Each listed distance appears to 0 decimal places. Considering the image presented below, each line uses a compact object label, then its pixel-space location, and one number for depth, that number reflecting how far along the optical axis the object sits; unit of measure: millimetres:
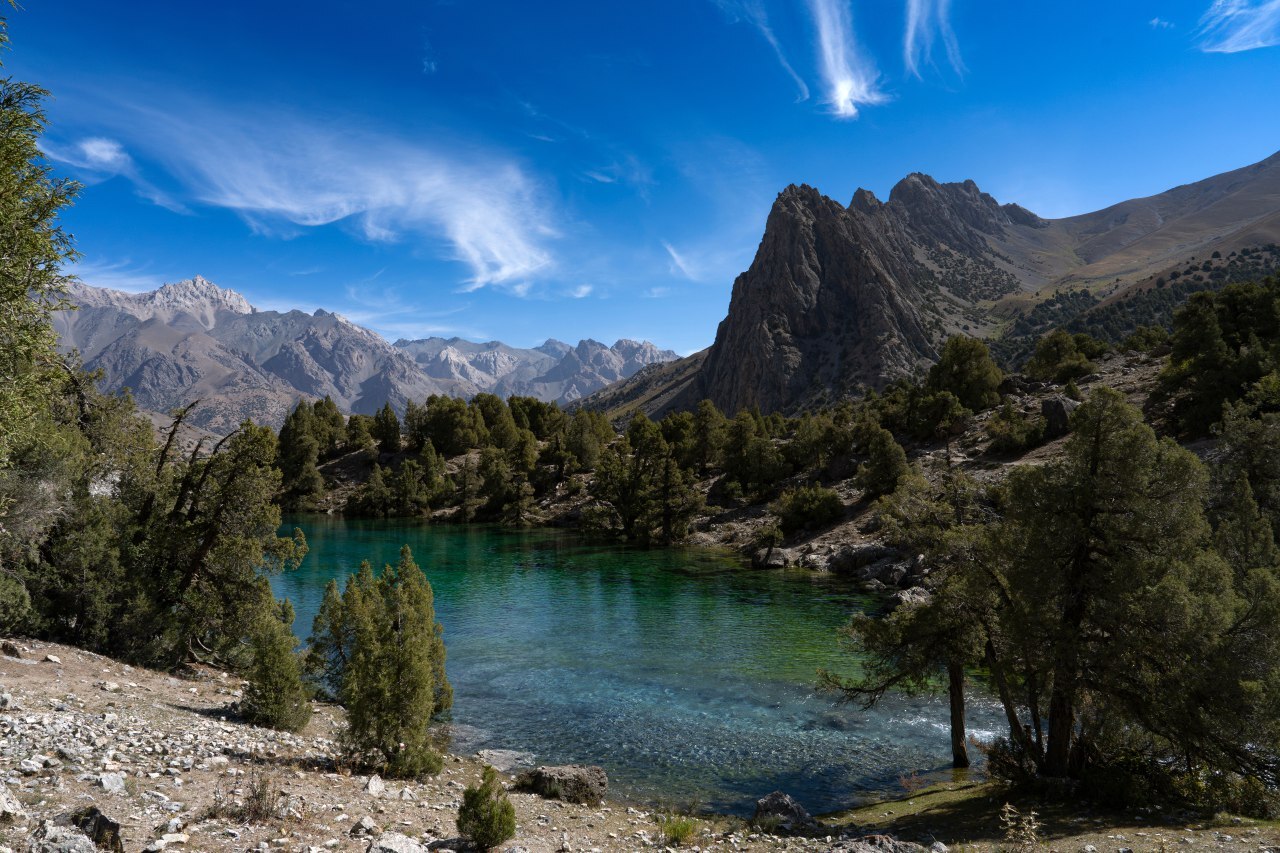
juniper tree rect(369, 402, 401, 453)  137500
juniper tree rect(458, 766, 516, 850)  12648
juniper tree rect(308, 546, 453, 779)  17641
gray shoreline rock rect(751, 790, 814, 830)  17109
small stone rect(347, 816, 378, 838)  12234
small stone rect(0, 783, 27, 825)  9531
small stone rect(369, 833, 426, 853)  10934
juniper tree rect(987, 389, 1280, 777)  14734
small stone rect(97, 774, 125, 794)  12023
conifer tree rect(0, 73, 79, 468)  11625
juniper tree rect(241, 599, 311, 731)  20234
